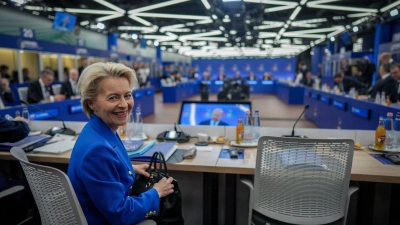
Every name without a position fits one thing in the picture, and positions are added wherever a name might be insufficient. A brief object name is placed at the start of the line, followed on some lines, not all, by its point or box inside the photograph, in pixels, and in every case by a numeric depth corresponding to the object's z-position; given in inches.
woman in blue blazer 42.5
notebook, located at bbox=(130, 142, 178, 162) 71.8
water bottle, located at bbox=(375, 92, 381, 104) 174.7
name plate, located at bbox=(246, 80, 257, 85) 727.5
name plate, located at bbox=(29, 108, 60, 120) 166.9
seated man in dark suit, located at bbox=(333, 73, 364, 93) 273.3
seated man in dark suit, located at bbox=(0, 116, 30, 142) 75.4
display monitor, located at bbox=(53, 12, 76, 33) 326.6
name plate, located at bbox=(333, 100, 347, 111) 222.7
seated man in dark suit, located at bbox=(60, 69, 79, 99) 240.5
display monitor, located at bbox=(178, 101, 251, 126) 102.2
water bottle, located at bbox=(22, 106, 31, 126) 101.9
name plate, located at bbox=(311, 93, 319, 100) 310.0
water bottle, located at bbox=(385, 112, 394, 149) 84.4
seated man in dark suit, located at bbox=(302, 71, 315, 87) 409.9
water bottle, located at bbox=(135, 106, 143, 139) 100.0
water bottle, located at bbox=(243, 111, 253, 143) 91.9
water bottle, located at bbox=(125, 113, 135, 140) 98.9
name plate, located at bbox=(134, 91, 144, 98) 313.6
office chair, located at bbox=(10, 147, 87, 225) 41.5
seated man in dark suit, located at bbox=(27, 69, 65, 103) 211.7
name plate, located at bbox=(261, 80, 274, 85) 715.4
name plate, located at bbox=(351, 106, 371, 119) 180.3
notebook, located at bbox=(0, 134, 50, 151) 81.5
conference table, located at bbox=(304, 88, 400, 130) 170.4
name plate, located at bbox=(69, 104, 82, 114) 207.6
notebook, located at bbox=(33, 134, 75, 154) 79.1
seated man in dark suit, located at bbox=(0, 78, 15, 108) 214.1
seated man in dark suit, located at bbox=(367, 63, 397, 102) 180.9
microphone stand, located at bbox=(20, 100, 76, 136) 101.0
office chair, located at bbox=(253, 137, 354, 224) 52.9
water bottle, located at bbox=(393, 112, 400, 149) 84.9
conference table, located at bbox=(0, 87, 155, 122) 149.1
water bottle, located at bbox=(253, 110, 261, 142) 93.3
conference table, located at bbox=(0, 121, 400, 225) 66.7
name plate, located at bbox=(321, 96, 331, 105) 261.7
